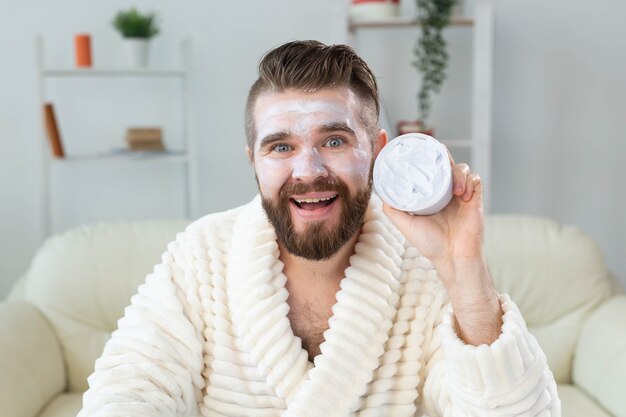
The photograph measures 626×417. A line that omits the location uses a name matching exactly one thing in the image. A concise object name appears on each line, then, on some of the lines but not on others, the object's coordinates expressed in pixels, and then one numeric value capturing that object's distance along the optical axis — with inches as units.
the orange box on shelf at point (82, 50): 132.0
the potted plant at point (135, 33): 133.3
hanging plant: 128.2
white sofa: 93.6
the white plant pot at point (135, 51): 133.7
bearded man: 61.7
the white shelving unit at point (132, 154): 132.0
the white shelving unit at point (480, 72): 128.1
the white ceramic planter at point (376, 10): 130.6
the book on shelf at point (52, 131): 132.6
